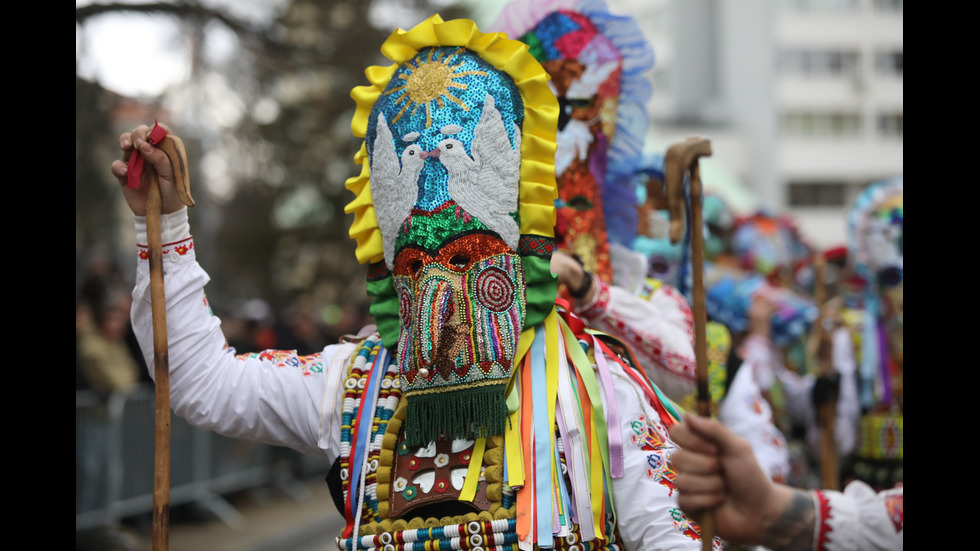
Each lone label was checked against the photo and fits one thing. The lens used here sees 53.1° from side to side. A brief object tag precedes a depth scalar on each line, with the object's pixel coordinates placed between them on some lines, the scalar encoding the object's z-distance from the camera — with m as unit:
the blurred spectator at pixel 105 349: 6.88
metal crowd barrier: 6.53
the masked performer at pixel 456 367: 2.41
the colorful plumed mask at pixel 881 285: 5.94
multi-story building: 39.97
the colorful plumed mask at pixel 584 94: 3.34
